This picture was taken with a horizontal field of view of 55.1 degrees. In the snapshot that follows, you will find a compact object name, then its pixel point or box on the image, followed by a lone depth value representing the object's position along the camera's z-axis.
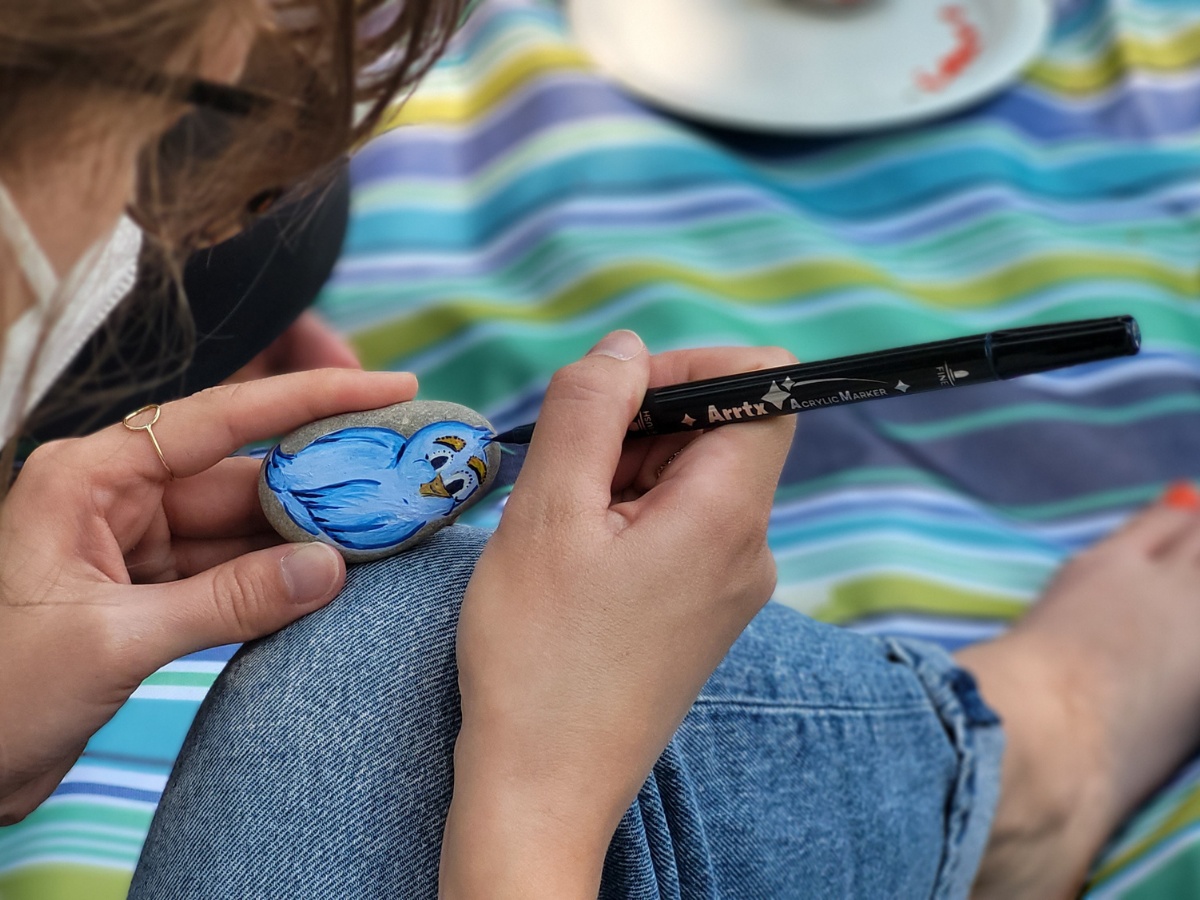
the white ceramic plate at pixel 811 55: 1.31
